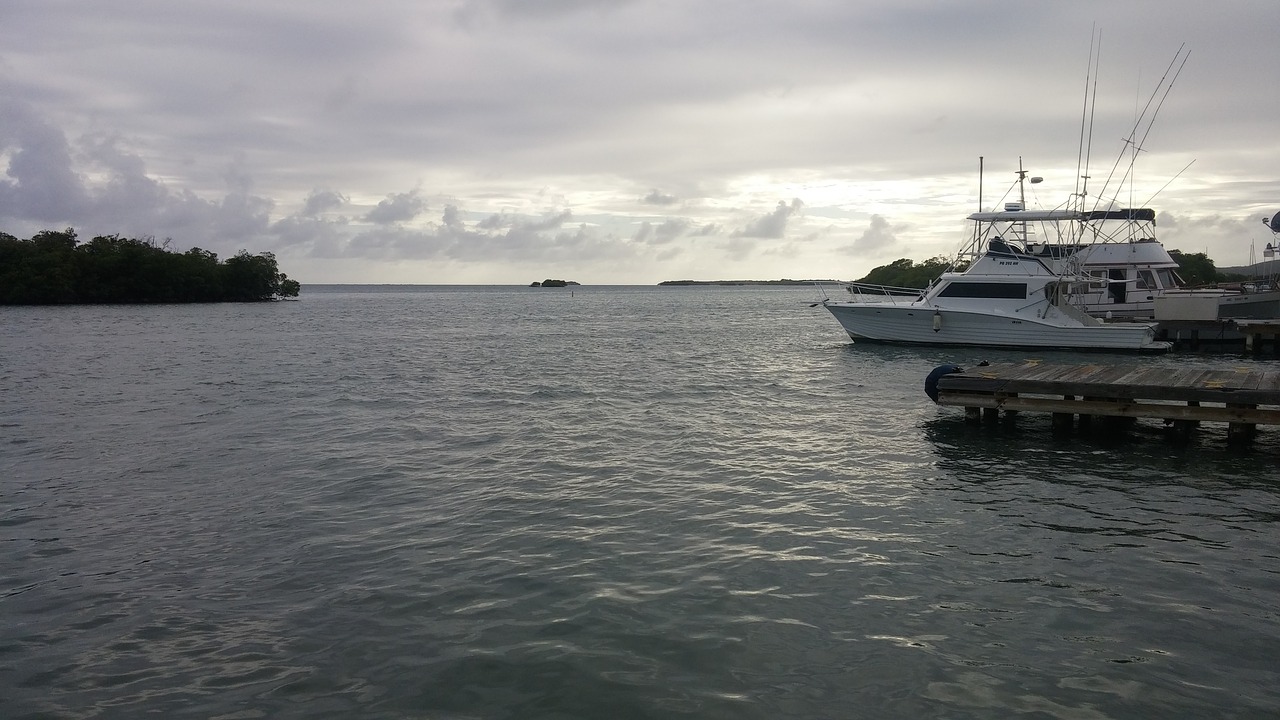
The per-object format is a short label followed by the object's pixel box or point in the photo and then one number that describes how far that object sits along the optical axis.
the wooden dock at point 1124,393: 14.03
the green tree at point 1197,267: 94.19
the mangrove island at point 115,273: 100.75
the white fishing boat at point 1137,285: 39.25
